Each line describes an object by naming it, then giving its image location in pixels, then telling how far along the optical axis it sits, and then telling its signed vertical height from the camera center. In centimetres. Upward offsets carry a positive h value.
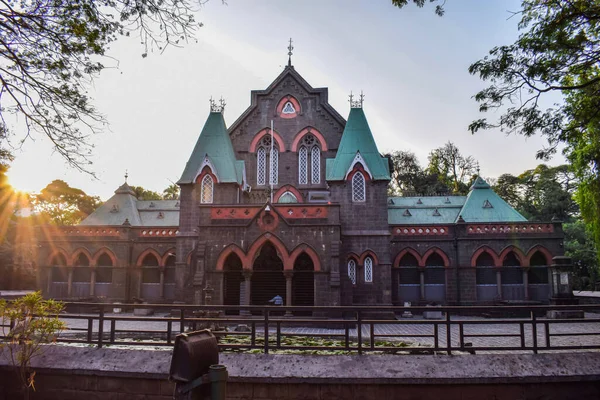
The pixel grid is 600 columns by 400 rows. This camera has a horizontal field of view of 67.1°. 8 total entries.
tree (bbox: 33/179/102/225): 4641 +664
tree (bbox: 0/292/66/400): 815 -112
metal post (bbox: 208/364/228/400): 434 -110
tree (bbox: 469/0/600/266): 974 +466
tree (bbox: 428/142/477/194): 5278 +1215
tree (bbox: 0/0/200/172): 777 +405
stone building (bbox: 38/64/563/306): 2048 +176
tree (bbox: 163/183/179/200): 5944 +984
